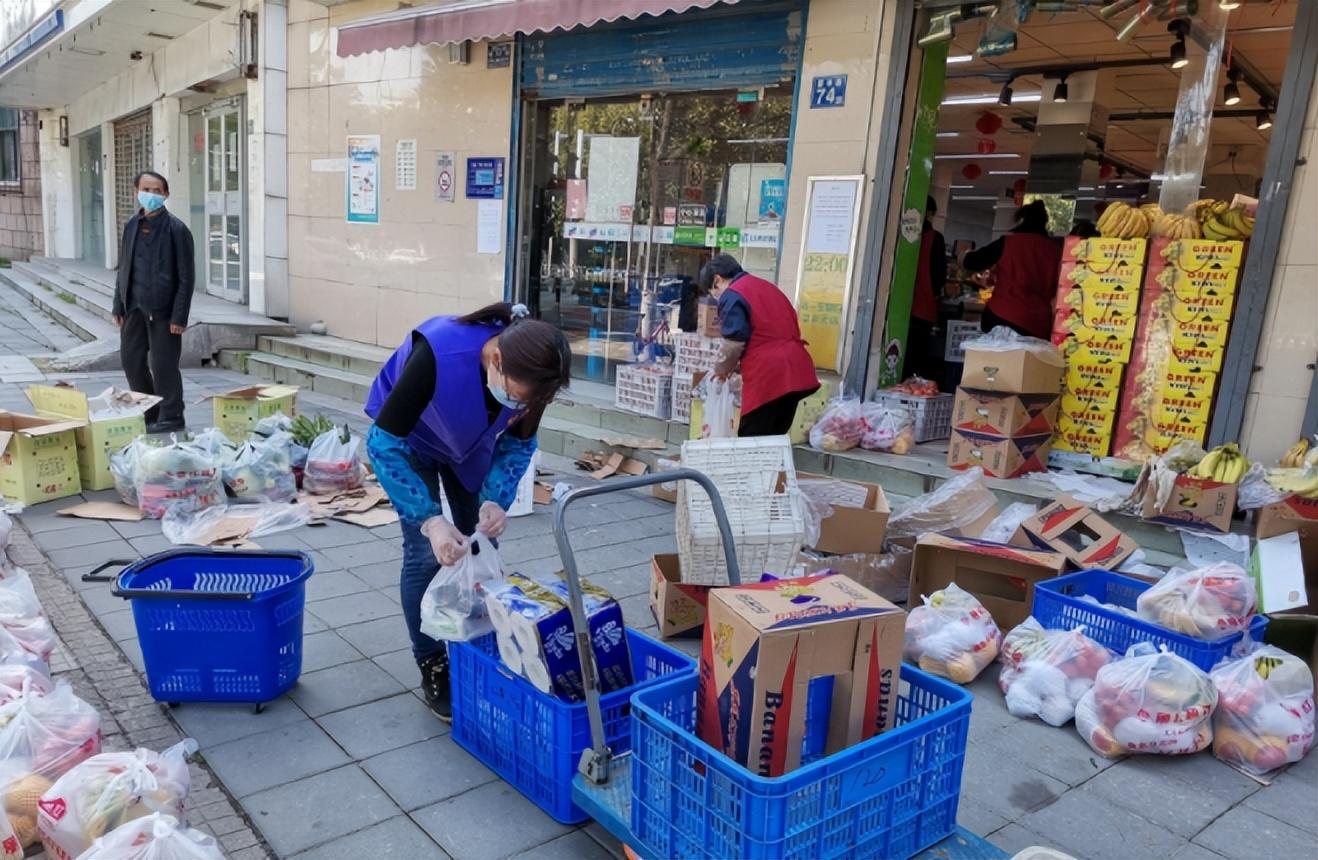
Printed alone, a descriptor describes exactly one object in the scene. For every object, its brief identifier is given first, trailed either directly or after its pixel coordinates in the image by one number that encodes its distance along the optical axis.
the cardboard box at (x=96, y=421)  5.39
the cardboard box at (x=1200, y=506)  4.46
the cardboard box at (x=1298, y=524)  3.96
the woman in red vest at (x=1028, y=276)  7.04
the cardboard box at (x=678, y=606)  3.87
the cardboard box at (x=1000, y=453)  5.42
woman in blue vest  2.50
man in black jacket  6.72
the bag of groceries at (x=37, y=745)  2.28
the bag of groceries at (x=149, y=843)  1.97
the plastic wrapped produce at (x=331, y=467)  5.62
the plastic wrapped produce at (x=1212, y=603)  3.29
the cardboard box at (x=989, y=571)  3.91
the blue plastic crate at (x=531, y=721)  2.51
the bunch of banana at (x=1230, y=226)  5.07
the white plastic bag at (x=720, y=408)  5.61
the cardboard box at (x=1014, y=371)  5.30
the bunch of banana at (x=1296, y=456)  4.57
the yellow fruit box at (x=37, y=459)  5.07
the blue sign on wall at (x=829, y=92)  6.27
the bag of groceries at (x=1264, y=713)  3.05
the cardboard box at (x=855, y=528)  4.46
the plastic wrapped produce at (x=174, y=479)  4.95
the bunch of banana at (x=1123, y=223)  5.40
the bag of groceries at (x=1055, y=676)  3.34
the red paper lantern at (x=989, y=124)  10.10
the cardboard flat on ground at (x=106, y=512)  4.98
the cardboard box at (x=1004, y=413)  5.39
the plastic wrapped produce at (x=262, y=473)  5.28
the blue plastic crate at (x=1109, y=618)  3.32
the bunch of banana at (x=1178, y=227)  5.21
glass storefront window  7.15
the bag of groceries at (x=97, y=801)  2.16
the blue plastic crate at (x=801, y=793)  1.89
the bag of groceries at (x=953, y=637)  3.58
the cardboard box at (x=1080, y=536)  4.07
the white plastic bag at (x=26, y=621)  2.96
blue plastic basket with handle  2.95
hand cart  2.28
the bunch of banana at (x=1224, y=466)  4.56
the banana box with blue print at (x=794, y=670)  2.04
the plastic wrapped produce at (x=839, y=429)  5.94
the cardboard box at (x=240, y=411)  6.16
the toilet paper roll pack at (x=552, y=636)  2.47
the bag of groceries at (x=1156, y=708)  3.05
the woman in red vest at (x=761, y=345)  5.02
